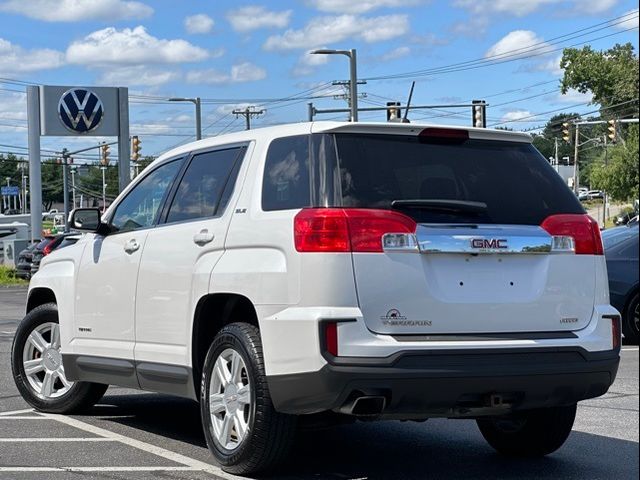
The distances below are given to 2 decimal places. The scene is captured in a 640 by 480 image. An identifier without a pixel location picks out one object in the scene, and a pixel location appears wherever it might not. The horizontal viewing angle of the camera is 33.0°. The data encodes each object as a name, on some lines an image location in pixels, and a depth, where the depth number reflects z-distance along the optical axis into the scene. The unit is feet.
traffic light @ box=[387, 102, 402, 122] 119.30
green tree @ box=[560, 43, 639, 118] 229.45
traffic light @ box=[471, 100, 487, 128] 129.90
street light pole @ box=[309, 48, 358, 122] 111.22
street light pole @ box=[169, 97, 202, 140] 142.92
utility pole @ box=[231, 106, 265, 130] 222.48
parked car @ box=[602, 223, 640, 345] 41.84
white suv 17.34
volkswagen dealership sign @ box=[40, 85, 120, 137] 126.93
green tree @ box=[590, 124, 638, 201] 185.90
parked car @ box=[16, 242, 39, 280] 110.93
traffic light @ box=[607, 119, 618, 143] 143.23
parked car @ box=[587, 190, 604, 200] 343.79
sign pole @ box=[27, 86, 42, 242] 126.31
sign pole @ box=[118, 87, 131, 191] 127.75
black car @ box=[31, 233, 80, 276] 99.41
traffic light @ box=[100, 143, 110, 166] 178.60
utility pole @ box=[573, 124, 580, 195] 261.93
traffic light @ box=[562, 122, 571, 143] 143.56
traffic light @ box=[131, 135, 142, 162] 163.61
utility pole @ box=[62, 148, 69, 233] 231.28
